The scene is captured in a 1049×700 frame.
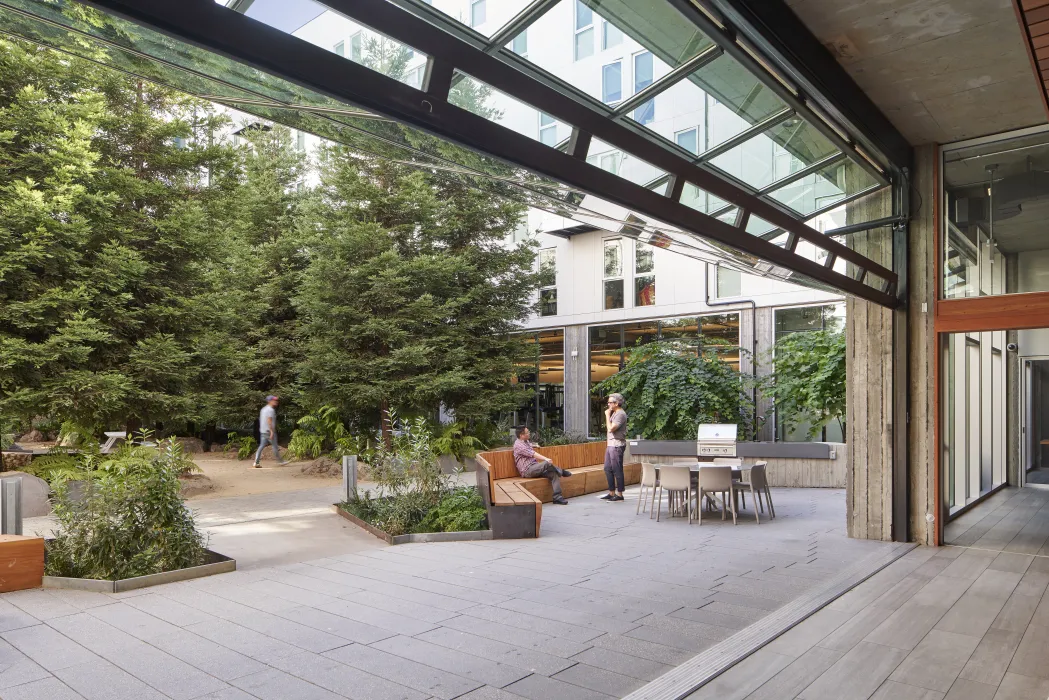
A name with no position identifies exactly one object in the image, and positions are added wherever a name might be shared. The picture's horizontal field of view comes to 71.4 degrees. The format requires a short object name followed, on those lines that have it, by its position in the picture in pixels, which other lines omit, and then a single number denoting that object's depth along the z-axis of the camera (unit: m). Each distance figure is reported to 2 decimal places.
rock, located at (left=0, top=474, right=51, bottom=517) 10.26
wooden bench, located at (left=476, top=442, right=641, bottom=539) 8.68
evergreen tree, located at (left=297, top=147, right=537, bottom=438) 16.22
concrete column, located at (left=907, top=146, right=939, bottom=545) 8.24
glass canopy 2.50
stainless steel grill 10.75
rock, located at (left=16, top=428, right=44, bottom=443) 20.52
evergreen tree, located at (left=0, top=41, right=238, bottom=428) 10.84
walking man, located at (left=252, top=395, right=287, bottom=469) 16.83
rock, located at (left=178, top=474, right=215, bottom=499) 12.54
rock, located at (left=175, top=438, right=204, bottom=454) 19.67
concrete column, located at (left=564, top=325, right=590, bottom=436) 21.67
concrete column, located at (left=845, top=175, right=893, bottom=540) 8.41
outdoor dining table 9.88
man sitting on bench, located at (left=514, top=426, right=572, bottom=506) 11.36
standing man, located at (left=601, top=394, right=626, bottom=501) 11.69
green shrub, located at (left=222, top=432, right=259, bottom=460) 18.61
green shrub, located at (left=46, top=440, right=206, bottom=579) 6.61
